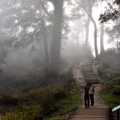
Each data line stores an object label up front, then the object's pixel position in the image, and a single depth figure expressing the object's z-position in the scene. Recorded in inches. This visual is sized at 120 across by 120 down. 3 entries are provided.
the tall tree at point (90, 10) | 1280.8
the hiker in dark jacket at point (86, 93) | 510.3
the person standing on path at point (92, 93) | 532.0
